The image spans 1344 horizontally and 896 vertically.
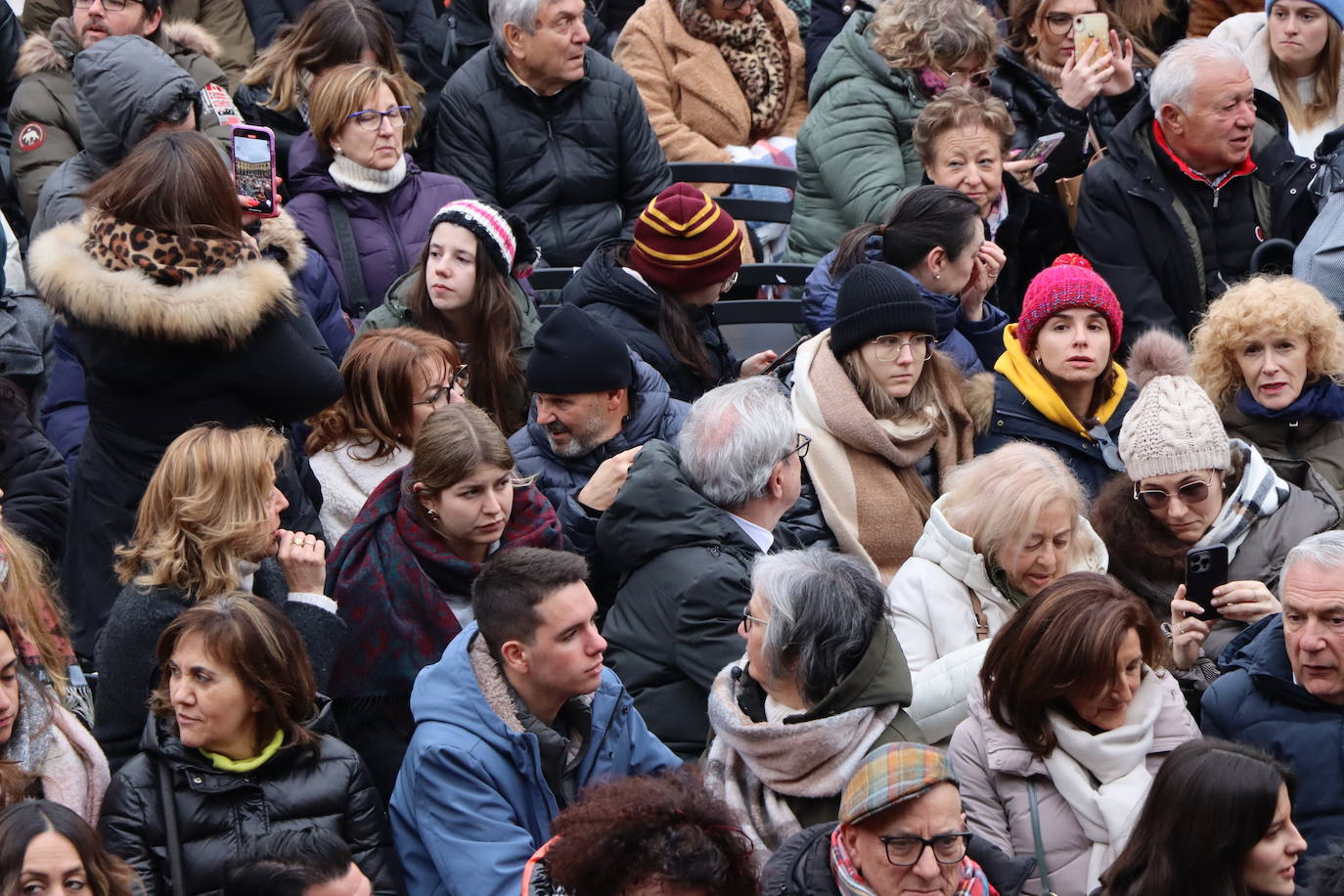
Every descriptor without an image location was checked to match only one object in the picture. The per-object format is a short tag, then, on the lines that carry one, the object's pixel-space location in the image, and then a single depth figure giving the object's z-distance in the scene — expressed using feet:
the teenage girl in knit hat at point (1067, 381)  41.39
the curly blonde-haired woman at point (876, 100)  52.29
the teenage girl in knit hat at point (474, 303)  43.14
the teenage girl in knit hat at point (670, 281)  43.47
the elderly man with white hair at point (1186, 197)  49.62
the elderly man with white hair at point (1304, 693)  30.96
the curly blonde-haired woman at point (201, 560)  31.22
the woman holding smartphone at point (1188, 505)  37.14
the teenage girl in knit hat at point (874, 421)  39.47
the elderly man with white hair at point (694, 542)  33.37
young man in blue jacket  29.48
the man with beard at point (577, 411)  38.55
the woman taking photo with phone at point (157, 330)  33.83
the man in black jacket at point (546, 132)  50.65
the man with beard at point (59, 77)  48.08
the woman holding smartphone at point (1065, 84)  53.67
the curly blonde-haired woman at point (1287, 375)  40.75
